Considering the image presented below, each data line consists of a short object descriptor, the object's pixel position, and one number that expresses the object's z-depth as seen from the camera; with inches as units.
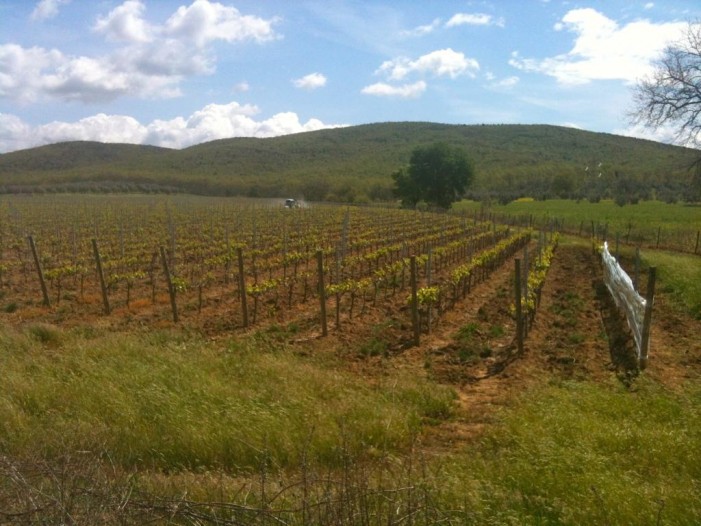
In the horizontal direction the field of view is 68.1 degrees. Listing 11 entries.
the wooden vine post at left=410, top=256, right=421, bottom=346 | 371.5
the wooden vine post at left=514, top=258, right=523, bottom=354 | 348.8
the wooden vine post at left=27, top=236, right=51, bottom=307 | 511.4
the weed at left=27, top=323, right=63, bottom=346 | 351.3
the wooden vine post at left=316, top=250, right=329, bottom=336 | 397.7
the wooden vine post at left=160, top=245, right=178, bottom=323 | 446.6
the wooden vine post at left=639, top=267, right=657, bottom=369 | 297.9
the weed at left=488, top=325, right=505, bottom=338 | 406.6
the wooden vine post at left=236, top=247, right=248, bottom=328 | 426.0
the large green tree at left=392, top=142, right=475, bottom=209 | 2297.0
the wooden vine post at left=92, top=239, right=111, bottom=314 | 480.5
